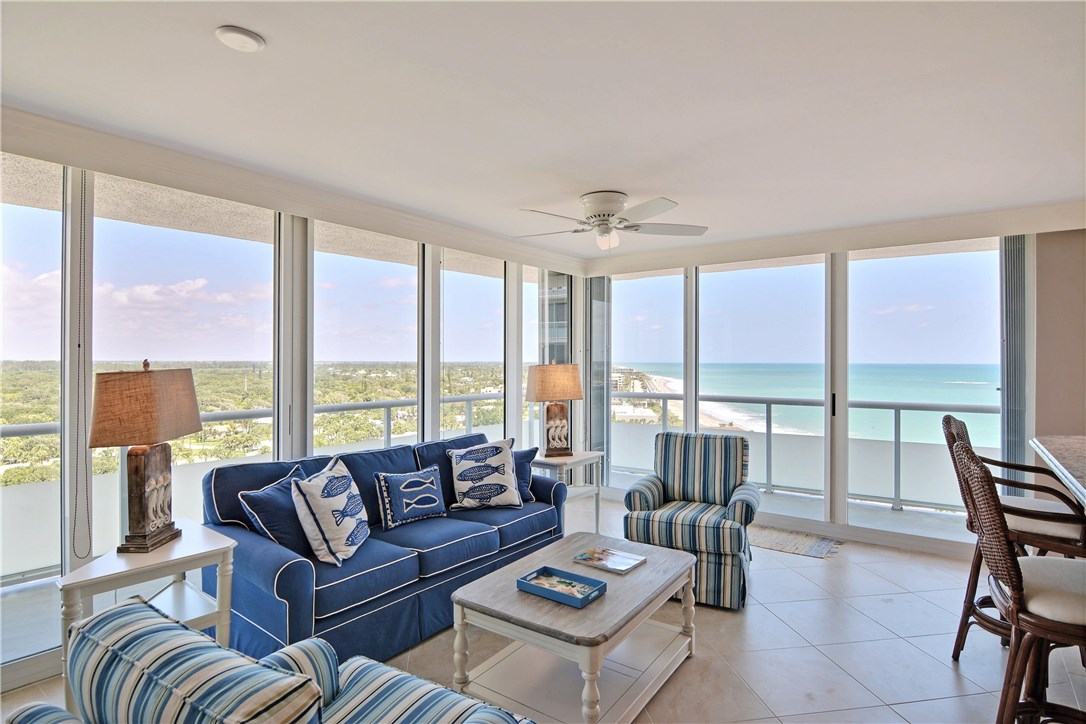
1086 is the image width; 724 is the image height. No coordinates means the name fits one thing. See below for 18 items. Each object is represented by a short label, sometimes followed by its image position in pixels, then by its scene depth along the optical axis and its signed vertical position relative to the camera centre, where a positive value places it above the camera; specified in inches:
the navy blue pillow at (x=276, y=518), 103.3 -29.1
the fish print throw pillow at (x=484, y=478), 142.2 -29.8
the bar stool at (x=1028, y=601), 70.4 -30.3
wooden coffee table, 81.3 -42.2
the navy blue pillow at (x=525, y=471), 152.3 -29.8
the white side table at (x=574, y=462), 168.4 -30.3
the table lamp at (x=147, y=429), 85.0 -10.7
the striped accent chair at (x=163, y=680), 34.7 -21.0
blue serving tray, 88.7 -37.4
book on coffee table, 103.7 -37.5
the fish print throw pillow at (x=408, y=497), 127.1 -31.2
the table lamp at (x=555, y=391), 173.3 -8.6
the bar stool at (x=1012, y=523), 90.0 -28.4
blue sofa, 92.6 -39.7
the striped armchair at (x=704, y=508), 128.8 -36.4
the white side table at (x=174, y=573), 77.8 -31.5
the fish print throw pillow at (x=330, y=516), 104.9 -29.7
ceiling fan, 130.6 +34.3
